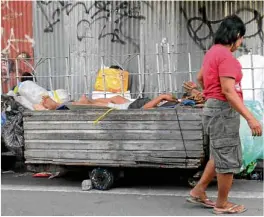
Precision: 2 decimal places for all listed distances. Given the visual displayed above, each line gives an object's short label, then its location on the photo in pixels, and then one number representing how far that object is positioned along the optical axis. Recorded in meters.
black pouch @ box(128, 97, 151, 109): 6.17
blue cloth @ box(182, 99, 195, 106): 5.79
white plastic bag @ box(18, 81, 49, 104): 7.14
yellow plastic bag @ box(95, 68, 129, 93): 7.58
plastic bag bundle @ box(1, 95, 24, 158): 6.38
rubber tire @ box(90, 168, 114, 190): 6.01
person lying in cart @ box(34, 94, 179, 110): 5.96
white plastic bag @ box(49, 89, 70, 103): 7.16
